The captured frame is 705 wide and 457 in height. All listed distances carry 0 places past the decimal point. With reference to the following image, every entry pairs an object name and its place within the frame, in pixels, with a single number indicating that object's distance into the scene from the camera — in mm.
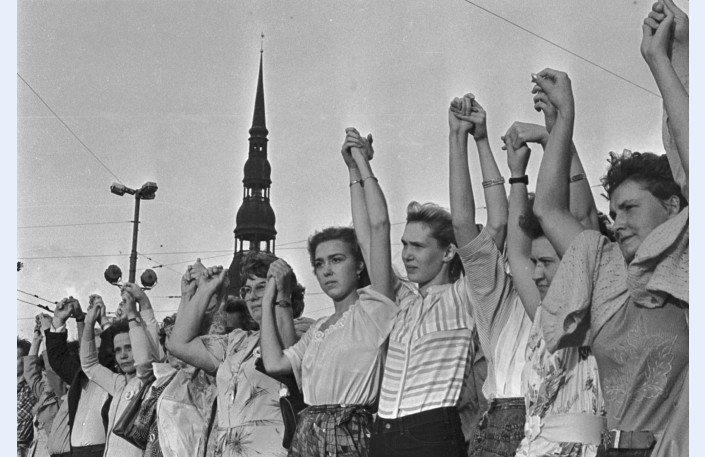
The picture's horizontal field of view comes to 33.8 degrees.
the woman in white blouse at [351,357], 4160
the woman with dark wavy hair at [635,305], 2730
